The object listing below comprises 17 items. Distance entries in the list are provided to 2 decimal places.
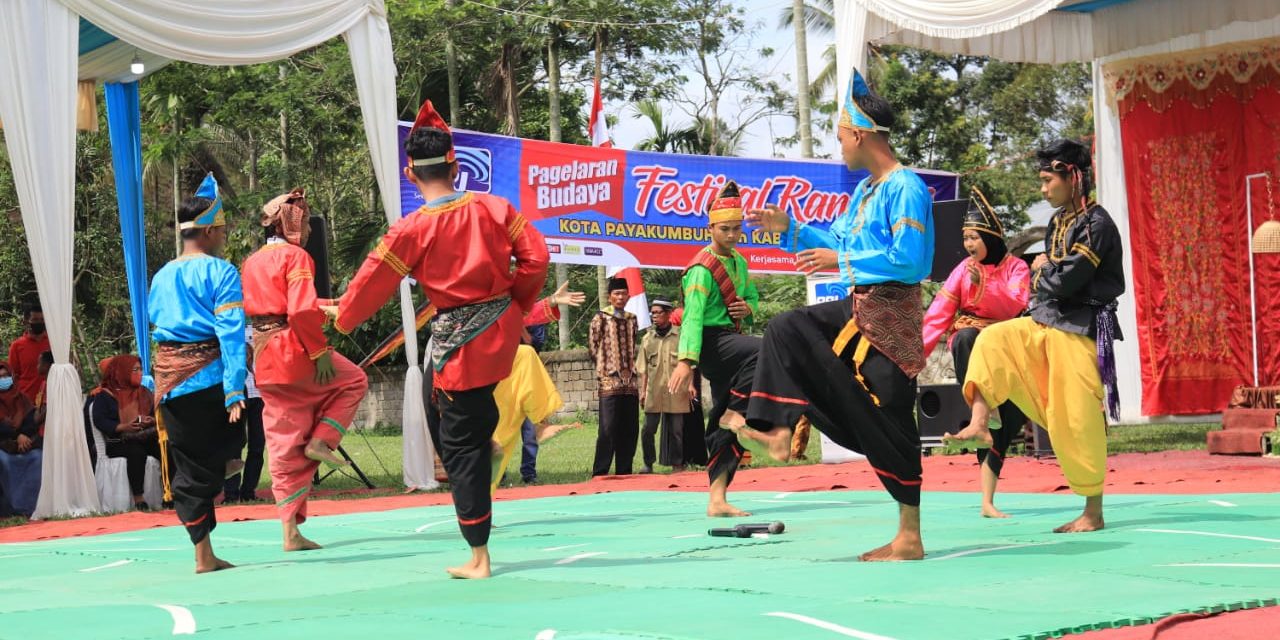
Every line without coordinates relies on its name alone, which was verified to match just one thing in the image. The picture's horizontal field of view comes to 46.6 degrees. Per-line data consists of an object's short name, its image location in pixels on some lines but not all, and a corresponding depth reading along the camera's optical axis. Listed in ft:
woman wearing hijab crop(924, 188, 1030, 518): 29.73
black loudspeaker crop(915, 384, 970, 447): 44.85
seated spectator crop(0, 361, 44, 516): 36.42
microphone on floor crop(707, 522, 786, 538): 22.09
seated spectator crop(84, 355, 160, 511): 37.32
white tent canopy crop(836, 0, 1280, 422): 41.60
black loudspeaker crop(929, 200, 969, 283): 43.09
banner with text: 43.29
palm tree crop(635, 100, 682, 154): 95.91
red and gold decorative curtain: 47.06
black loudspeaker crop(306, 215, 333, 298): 38.24
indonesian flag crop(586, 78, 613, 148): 59.62
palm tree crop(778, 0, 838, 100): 111.04
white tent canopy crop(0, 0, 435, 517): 32.89
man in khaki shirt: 45.57
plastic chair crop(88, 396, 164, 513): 36.69
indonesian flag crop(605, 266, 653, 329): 53.47
